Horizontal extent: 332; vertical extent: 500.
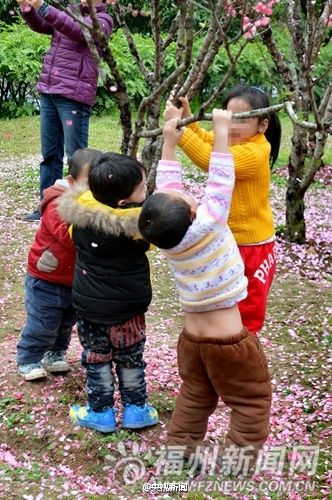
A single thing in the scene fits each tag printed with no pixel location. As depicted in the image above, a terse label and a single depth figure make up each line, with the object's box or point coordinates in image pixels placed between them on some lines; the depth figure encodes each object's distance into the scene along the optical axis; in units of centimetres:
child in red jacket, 346
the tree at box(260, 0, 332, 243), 564
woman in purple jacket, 537
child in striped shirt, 269
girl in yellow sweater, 343
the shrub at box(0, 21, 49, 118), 1420
